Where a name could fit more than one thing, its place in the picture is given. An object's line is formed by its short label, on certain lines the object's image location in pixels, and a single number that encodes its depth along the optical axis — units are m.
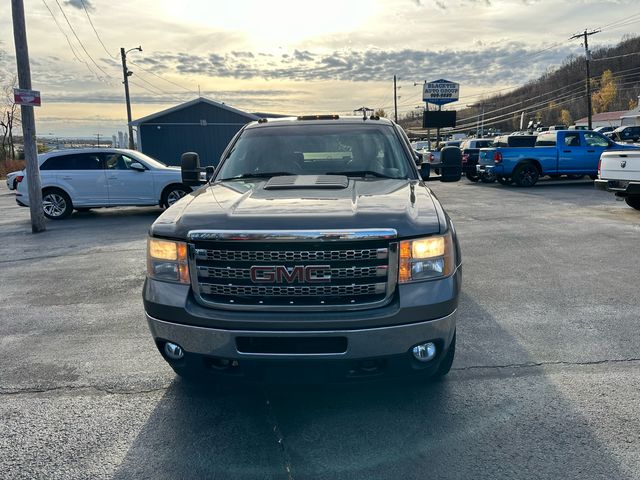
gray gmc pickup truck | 2.76
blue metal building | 31.56
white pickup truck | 10.44
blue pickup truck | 18.45
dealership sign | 37.84
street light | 32.25
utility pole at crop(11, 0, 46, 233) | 10.59
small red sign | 10.34
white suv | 12.78
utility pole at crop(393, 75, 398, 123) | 72.88
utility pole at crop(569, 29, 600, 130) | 43.80
